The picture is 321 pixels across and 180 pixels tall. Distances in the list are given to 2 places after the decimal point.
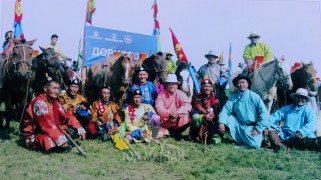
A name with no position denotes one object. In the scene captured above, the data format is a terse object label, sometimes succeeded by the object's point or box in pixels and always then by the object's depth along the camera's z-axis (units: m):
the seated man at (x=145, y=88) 7.31
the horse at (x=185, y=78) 8.88
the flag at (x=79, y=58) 14.62
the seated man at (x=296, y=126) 6.19
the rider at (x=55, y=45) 9.81
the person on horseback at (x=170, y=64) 9.16
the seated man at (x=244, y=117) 6.29
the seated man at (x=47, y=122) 5.46
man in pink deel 6.90
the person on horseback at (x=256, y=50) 9.28
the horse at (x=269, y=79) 7.28
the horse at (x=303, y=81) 7.78
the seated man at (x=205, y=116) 6.71
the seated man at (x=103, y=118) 6.52
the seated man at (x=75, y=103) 6.75
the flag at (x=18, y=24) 7.57
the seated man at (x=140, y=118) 6.46
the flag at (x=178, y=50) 9.66
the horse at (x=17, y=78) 6.14
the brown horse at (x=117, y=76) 7.73
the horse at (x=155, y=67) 8.73
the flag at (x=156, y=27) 12.61
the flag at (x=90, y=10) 11.08
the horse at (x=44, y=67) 7.58
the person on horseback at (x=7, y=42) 8.54
